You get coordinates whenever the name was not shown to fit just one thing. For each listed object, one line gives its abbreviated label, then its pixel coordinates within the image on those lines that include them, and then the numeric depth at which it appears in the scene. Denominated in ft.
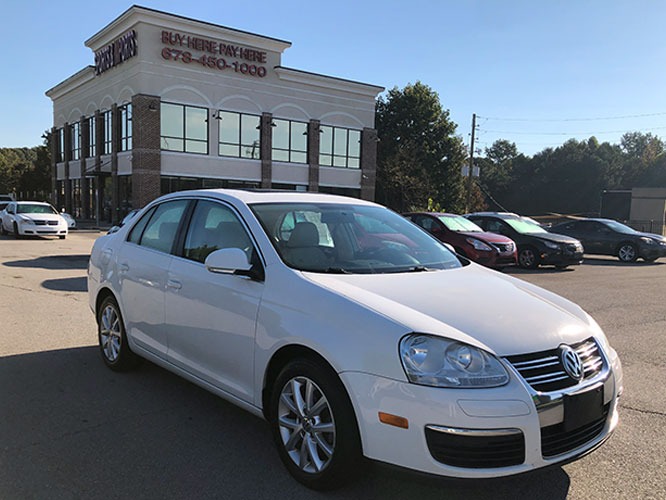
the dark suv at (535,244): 49.16
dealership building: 99.14
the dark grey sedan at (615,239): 59.26
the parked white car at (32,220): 67.77
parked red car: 44.62
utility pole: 124.64
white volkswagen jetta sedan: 8.53
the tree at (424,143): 163.43
